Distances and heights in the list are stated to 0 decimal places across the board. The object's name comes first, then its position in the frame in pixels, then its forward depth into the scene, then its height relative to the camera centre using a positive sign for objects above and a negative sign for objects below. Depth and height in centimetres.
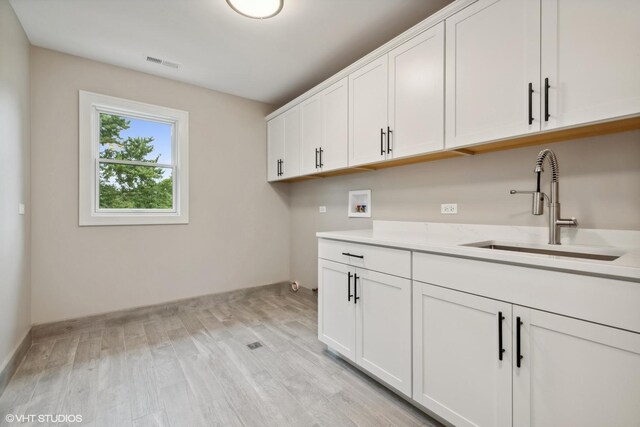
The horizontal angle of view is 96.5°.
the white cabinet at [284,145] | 335 +83
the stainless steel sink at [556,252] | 136 -22
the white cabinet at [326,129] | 266 +83
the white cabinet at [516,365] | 99 -64
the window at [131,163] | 283 +53
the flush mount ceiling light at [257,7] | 193 +142
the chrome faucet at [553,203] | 147 +4
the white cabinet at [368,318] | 167 -72
